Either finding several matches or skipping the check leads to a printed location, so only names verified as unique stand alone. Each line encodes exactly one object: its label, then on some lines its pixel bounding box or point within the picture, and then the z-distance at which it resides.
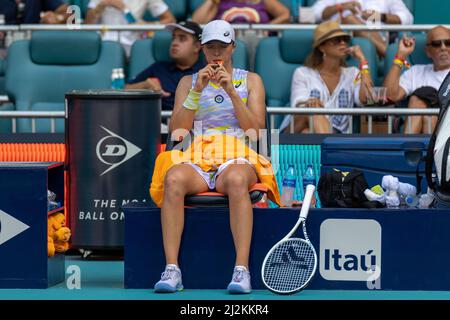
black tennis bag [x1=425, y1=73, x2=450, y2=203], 13.19
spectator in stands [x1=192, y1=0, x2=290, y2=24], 22.45
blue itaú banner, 13.45
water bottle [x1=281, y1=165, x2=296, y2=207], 14.96
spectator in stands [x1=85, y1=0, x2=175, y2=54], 22.89
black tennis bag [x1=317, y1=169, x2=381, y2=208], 13.70
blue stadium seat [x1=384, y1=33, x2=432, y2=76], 20.44
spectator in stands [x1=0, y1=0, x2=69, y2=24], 23.62
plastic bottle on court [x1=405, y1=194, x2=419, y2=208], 13.81
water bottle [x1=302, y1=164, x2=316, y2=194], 14.95
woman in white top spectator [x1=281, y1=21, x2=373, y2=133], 19.14
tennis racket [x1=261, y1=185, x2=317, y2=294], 13.23
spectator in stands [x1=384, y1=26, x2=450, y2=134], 19.00
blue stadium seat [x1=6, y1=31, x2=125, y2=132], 20.64
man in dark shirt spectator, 19.28
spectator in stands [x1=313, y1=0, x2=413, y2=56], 22.30
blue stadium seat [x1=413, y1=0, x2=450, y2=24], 23.12
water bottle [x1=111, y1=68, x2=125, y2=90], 19.67
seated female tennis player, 13.22
